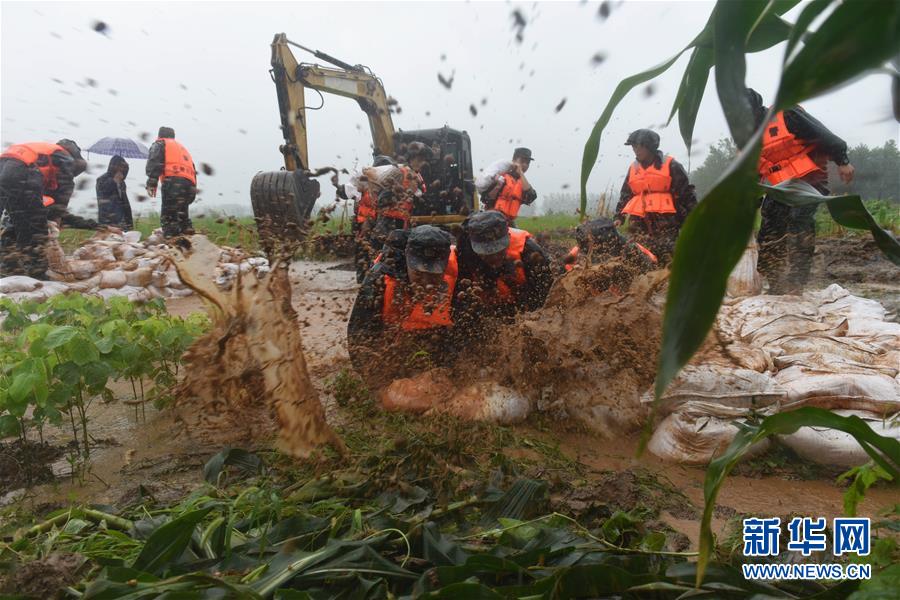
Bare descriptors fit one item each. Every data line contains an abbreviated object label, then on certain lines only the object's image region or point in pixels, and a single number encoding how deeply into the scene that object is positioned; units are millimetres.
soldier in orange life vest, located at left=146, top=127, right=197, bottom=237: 7027
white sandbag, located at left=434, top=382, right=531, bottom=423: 2873
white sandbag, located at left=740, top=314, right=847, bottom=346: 3004
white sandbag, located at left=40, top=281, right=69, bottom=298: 5439
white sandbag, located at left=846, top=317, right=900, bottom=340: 2855
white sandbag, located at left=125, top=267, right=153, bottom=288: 6629
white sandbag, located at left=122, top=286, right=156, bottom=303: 5962
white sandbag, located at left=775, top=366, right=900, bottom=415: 2340
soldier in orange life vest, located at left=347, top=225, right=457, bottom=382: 3195
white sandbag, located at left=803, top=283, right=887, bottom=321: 3252
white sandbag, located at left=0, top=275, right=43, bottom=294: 5215
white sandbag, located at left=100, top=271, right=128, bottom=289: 6247
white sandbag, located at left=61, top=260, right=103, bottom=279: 6285
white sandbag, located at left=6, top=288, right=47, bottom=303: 5051
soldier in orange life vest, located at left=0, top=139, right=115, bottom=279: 5672
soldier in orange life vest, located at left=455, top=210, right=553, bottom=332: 3357
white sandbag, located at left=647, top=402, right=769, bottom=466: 2447
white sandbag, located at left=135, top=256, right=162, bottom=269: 6797
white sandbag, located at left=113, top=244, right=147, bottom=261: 7086
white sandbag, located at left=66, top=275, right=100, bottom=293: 5918
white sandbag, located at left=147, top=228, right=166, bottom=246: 6957
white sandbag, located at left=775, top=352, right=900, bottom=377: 2539
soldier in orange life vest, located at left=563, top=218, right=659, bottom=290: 3484
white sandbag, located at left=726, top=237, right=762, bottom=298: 3773
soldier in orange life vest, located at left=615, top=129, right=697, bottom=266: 4766
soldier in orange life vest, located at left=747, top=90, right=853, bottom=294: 3977
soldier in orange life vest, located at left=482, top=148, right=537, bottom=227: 6652
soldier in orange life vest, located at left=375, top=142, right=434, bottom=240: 5375
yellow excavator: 6523
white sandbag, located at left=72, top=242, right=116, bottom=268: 6712
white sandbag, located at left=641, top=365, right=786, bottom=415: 2494
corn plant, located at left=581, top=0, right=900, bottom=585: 555
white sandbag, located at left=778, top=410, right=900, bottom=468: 2291
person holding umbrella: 8453
